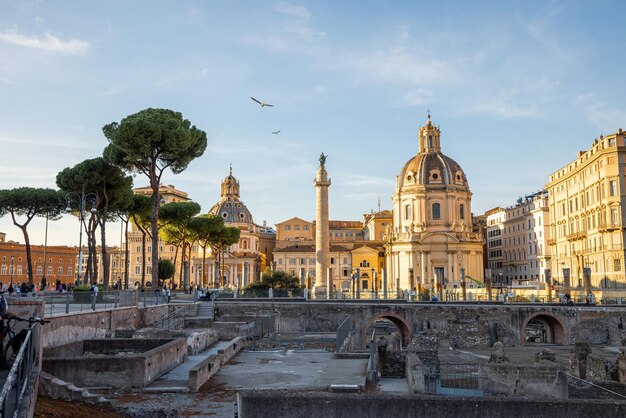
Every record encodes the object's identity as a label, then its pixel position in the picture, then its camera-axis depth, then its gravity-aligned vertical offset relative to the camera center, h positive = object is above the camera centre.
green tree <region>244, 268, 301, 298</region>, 56.22 -0.88
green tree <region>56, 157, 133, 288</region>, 45.88 +6.99
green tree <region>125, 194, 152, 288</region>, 56.85 +6.14
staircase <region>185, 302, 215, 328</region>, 34.83 -2.78
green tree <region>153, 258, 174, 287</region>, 71.31 +0.45
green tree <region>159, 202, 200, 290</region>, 66.31 +6.53
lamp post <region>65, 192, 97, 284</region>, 45.07 +6.05
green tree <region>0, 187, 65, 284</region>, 51.59 +6.22
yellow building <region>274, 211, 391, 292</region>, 97.38 +3.36
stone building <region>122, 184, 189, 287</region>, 107.56 +3.48
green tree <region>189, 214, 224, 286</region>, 72.88 +5.57
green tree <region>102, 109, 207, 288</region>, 40.03 +8.87
